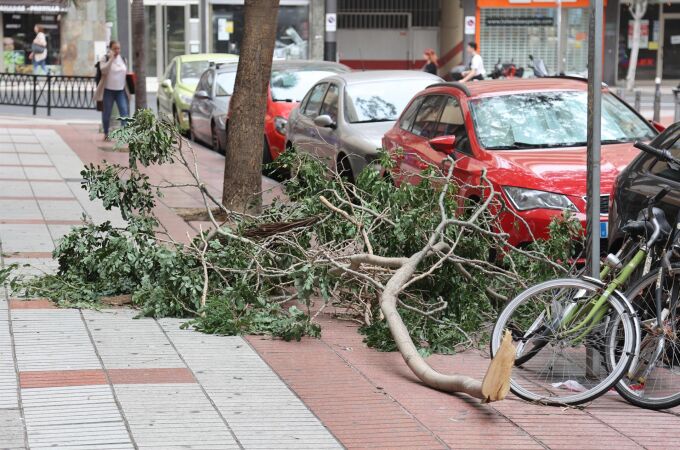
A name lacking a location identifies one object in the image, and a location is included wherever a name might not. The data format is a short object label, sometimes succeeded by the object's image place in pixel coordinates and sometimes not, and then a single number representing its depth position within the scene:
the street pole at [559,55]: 37.23
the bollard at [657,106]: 22.42
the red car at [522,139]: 9.09
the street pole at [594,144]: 6.32
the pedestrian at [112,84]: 20.64
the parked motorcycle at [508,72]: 30.25
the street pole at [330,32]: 34.19
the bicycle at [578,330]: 5.91
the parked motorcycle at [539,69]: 22.36
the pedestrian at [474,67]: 25.84
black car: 7.05
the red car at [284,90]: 17.00
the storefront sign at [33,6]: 39.88
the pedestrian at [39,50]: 37.43
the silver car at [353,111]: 13.39
